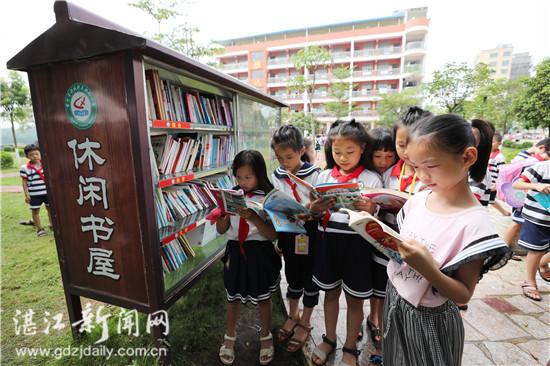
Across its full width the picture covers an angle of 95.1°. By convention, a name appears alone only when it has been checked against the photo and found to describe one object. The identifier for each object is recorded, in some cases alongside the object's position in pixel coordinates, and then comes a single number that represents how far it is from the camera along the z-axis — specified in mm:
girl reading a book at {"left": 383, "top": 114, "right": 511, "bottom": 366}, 824
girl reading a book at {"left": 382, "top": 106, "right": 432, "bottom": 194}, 1390
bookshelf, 1424
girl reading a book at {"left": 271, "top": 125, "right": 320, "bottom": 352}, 1791
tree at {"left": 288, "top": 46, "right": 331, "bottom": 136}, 14016
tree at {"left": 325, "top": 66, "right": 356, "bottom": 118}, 16953
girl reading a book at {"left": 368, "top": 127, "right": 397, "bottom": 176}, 1580
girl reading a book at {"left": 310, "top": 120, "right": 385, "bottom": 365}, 1471
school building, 25750
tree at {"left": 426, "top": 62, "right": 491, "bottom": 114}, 14000
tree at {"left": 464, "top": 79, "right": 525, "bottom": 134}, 14344
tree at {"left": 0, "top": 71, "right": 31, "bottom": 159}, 11914
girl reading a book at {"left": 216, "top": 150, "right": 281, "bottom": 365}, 1642
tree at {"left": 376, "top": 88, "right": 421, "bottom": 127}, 19734
